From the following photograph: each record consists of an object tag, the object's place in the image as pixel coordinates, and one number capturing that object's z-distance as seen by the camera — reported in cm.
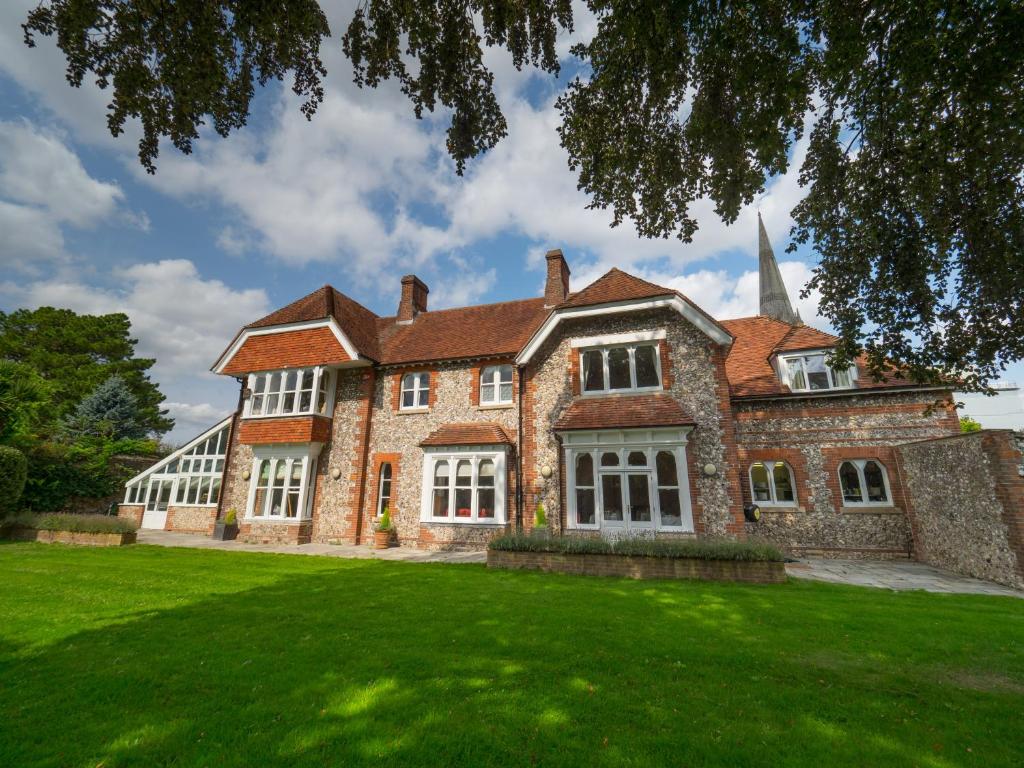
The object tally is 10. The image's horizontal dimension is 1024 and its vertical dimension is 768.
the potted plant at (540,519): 1433
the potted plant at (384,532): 1592
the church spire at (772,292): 4044
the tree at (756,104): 446
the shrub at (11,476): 1532
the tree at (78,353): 3381
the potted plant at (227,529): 1770
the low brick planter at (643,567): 1008
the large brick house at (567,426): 1393
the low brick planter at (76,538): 1526
